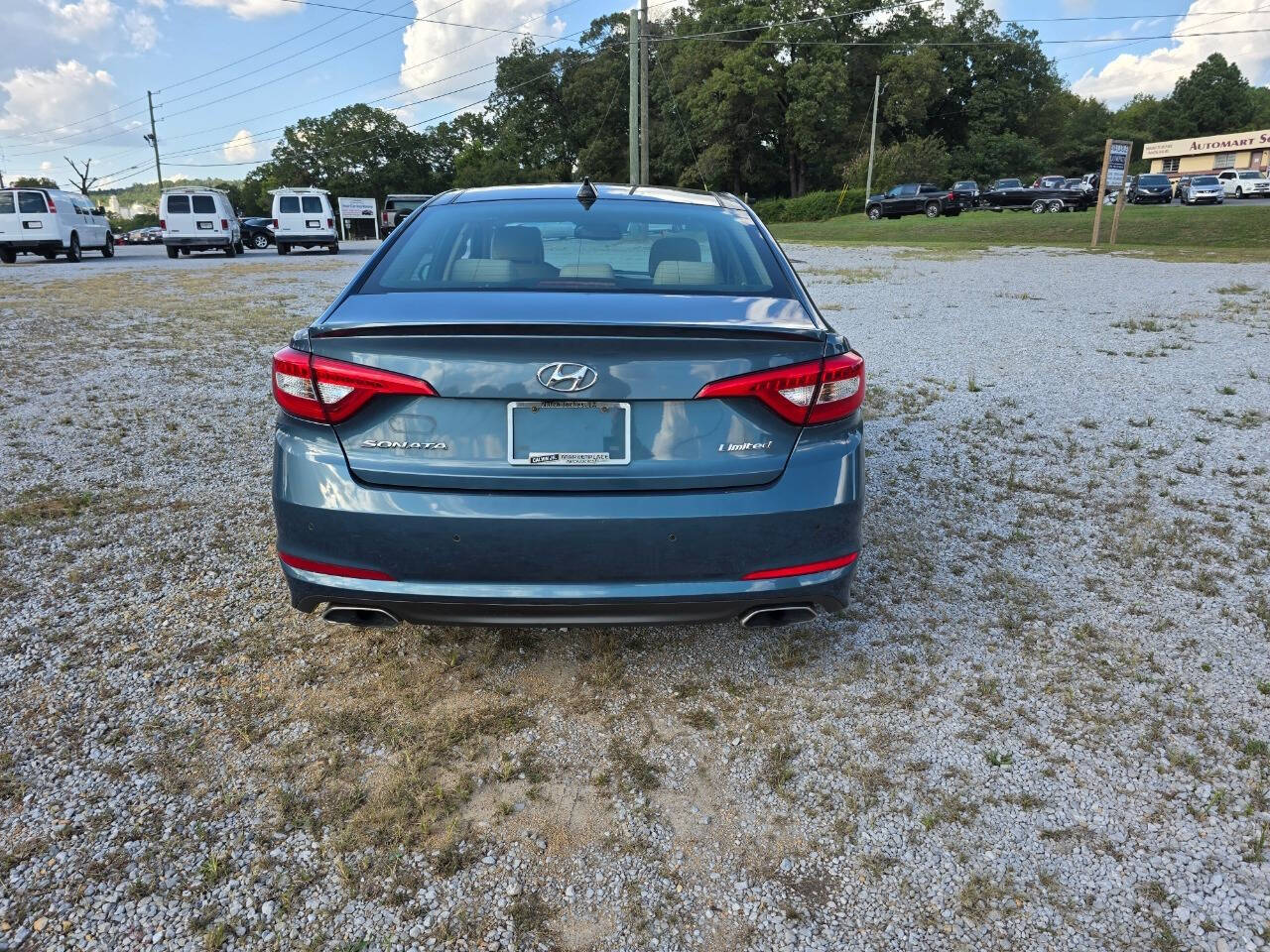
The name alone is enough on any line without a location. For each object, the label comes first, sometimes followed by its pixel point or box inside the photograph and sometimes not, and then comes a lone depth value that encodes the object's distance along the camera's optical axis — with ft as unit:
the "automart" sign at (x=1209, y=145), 237.25
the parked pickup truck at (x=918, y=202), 128.67
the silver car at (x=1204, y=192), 128.16
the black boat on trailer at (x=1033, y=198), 120.98
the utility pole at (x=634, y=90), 85.15
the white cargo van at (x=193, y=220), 80.38
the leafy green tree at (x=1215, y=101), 291.58
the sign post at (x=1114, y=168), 63.08
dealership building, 239.50
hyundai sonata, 7.21
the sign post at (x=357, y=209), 142.92
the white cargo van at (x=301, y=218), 88.12
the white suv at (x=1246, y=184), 146.41
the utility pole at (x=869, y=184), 162.50
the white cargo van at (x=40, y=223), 68.64
